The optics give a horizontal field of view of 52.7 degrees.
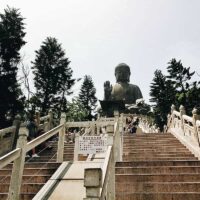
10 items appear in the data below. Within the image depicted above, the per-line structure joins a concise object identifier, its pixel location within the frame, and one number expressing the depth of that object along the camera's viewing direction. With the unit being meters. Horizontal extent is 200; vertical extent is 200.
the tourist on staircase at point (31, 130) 7.30
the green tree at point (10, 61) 13.99
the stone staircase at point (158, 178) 3.85
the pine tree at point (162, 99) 22.55
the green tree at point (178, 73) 20.73
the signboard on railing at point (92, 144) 4.93
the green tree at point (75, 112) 23.44
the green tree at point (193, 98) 17.45
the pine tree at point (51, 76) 19.31
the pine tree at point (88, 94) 31.24
